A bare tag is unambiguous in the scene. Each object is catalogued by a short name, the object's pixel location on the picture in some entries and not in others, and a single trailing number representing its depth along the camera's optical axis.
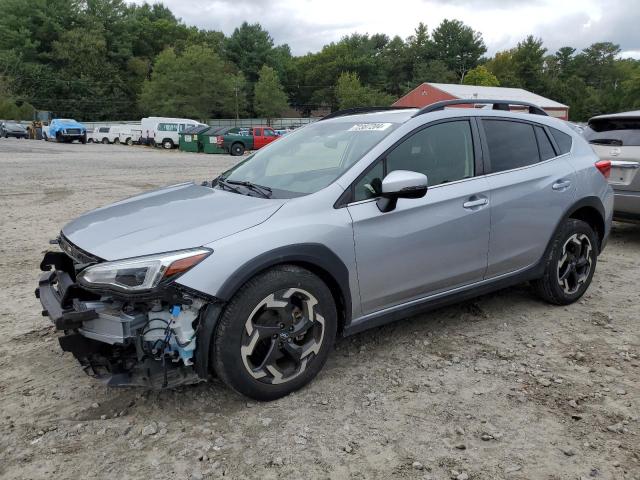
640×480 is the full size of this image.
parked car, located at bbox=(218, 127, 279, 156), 27.47
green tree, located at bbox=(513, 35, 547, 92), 92.59
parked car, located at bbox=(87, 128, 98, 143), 41.81
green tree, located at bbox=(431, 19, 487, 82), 100.94
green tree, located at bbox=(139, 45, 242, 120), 66.56
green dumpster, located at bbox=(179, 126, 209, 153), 29.20
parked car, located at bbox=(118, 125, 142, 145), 37.56
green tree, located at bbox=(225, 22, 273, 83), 88.25
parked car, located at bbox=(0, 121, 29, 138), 44.78
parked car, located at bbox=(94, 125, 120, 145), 40.06
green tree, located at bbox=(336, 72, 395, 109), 84.25
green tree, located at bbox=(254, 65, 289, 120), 75.81
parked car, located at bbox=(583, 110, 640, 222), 6.35
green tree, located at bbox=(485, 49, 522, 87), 92.12
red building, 59.92
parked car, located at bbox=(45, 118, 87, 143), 39.47
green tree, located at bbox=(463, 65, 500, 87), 83.56
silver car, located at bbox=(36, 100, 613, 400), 2.67
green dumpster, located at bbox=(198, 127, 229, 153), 28.00
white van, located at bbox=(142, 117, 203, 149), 33.25
